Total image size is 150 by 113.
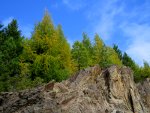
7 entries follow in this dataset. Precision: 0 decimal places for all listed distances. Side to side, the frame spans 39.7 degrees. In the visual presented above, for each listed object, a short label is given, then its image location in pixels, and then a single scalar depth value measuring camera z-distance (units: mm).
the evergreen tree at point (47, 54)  18923
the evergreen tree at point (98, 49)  26769
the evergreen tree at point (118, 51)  36065
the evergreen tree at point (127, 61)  33753
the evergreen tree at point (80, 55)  23974
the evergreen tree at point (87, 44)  27812
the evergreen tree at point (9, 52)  17046
